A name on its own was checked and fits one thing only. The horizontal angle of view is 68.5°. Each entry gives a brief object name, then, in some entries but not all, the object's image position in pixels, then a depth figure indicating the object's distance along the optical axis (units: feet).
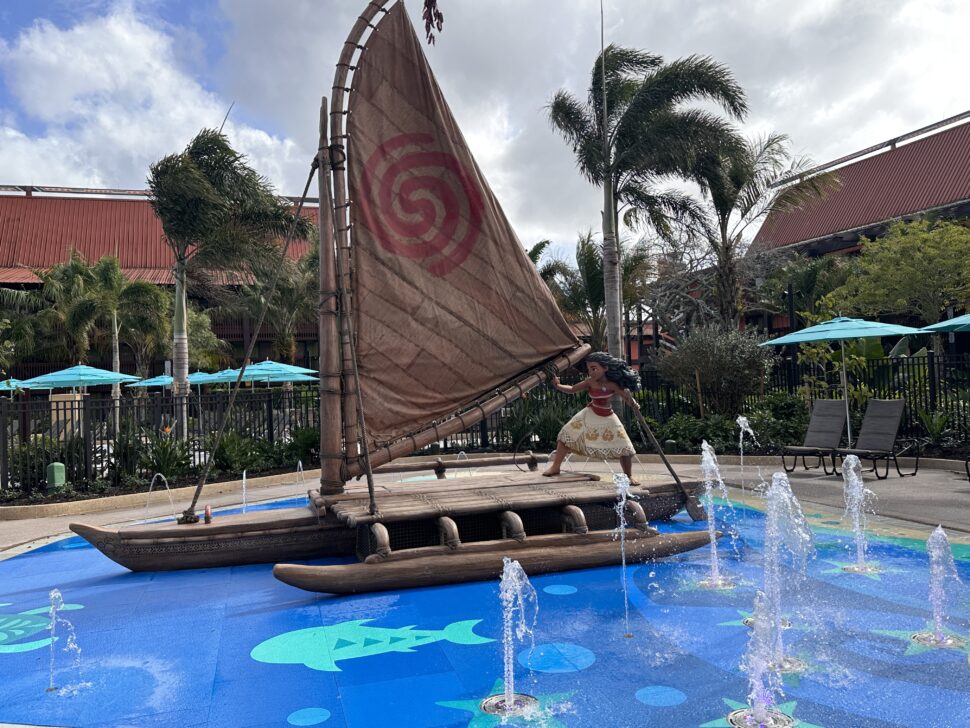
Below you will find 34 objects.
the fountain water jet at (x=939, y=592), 14.43
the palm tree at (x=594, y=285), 78.84
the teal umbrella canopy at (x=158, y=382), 83.31
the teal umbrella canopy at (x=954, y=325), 39.29
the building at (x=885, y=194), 91.09
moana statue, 24.07
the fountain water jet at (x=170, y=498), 35.58
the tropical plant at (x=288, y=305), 104.29
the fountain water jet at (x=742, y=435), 43.69
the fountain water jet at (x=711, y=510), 19.21
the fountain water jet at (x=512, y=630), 12.21
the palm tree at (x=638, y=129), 51.44
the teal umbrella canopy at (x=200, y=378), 75.61
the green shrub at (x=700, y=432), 45.85
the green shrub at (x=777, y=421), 44.86
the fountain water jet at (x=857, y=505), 21.12
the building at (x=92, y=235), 113.80
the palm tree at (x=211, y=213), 49.21
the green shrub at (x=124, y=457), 38.88
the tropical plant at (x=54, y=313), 91.56
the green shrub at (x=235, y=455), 41.96
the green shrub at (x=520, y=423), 49.55
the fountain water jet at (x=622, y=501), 20.18
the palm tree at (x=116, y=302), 89.04
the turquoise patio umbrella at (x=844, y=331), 37.40
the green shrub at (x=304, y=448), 44.88
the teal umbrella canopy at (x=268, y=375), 60.54
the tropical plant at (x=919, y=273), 65.10
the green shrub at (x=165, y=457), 39.42
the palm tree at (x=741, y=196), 59.67
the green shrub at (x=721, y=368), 50.29
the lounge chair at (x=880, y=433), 34.96
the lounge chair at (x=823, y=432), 37.24
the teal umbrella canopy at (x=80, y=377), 58.70
